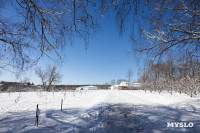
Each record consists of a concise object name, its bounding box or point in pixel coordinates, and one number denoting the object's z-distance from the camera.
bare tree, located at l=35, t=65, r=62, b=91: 30.32
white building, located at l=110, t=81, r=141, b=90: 45.62
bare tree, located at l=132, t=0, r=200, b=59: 2.78
